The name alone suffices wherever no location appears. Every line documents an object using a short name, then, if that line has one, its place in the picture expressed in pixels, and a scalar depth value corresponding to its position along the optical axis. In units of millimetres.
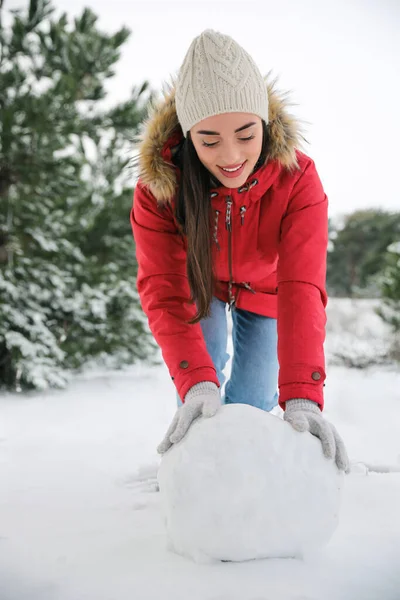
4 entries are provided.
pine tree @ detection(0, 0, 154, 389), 3379
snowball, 1223
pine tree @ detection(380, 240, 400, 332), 4746
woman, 1415
